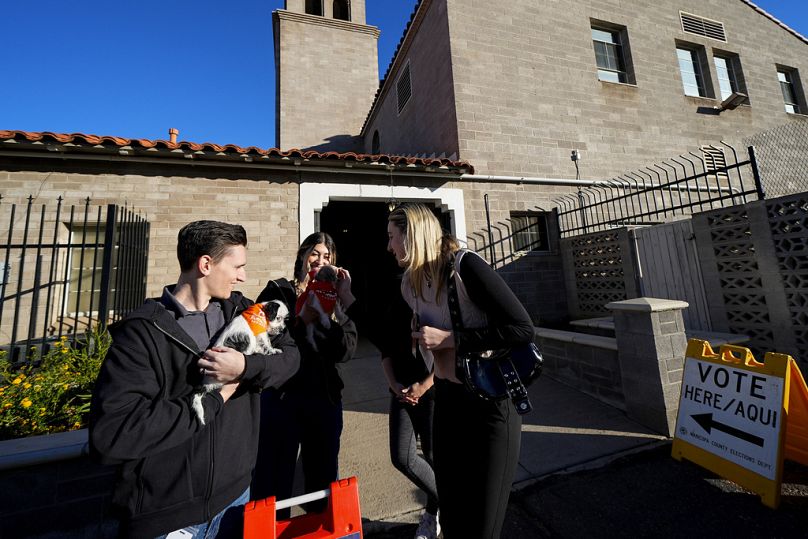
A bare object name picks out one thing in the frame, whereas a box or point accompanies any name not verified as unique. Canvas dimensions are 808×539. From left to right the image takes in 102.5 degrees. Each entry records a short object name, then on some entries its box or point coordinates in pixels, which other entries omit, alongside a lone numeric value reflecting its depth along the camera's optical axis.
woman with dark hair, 2.04
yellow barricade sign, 2.46
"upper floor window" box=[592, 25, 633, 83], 9.36
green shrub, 2.66
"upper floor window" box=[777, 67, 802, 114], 11.34
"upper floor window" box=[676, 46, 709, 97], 10.06
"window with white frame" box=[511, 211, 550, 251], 7.71
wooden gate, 5.18
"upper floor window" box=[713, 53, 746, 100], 10.50
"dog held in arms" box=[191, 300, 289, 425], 1.27
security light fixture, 9.54
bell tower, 14.48
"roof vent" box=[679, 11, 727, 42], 10.25
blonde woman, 1.51
